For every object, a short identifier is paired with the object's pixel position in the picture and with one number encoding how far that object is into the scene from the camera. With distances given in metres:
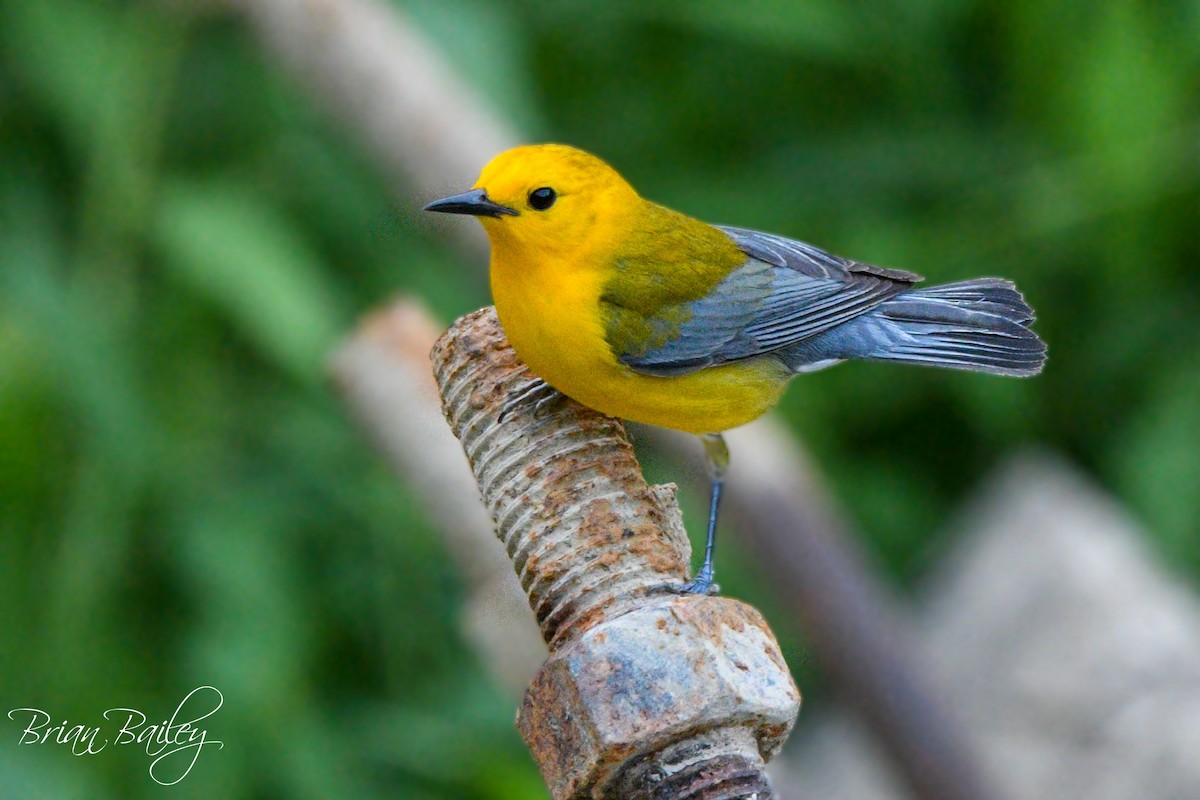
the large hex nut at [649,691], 3.00
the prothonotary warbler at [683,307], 5.00
